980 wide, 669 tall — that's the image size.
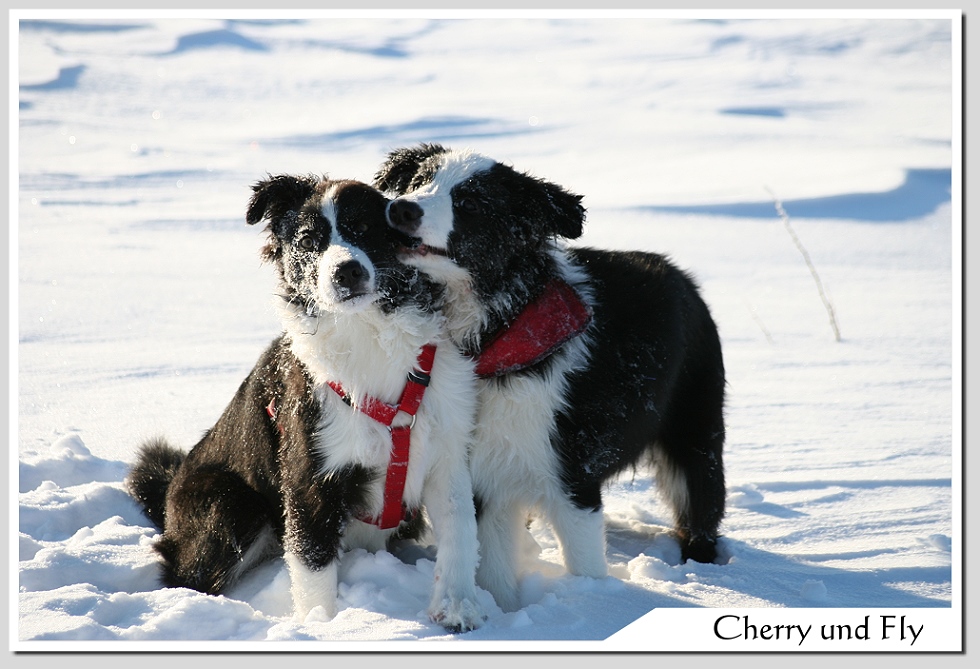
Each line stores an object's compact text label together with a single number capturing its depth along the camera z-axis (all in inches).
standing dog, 274.8
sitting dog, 255.0
